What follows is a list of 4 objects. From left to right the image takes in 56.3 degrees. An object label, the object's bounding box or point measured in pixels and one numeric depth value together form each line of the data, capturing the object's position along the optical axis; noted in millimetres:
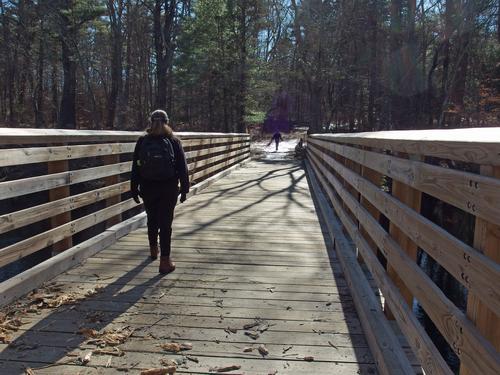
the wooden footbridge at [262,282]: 1887
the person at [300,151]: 23125
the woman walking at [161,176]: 4301
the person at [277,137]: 28009
